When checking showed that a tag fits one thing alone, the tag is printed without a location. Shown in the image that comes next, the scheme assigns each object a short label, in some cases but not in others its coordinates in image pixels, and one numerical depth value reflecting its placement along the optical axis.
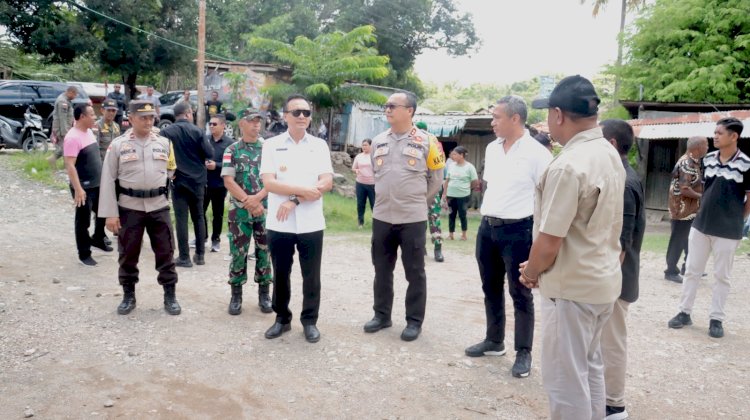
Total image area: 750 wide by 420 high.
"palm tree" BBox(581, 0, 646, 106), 24.12
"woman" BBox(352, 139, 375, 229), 11.28
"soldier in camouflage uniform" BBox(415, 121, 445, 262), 8.97
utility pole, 17.12
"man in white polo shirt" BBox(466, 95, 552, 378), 4.19
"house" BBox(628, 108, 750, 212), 13.59
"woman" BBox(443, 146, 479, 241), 10.77
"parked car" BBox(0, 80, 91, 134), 16.86
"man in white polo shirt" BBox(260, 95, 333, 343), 4.52
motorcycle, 15.16
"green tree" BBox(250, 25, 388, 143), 19.25
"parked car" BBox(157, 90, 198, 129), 21.64
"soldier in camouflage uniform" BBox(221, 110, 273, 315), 5.49
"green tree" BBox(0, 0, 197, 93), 24.31
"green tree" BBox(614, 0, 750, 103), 15.82
